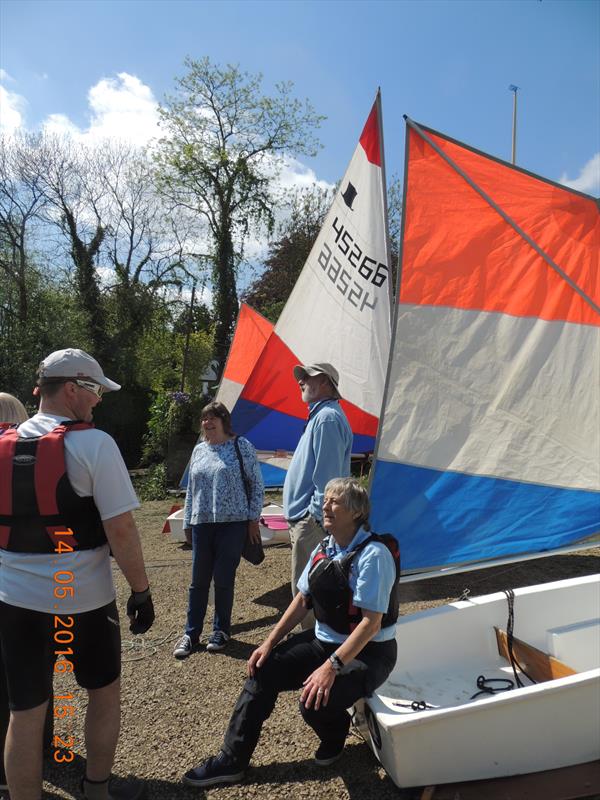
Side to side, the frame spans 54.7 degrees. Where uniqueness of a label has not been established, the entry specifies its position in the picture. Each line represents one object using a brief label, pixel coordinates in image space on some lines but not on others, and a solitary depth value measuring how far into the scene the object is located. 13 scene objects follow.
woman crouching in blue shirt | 2.25
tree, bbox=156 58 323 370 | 20.30
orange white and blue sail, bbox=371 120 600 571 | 3.41
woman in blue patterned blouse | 3.62
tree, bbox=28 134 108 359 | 18.67
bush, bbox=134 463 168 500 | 10.92
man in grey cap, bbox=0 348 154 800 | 1.93
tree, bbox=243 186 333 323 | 20.47
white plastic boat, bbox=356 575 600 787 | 2.15
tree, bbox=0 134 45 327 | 17.67
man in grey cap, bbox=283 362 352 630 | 3.30
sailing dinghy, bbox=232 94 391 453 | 4.90
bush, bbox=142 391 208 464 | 12.80
